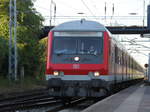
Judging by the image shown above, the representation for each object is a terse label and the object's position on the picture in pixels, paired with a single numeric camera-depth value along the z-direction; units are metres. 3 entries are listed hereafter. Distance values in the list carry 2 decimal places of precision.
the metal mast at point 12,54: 31.20
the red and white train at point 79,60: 15.98
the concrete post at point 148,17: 48.41
